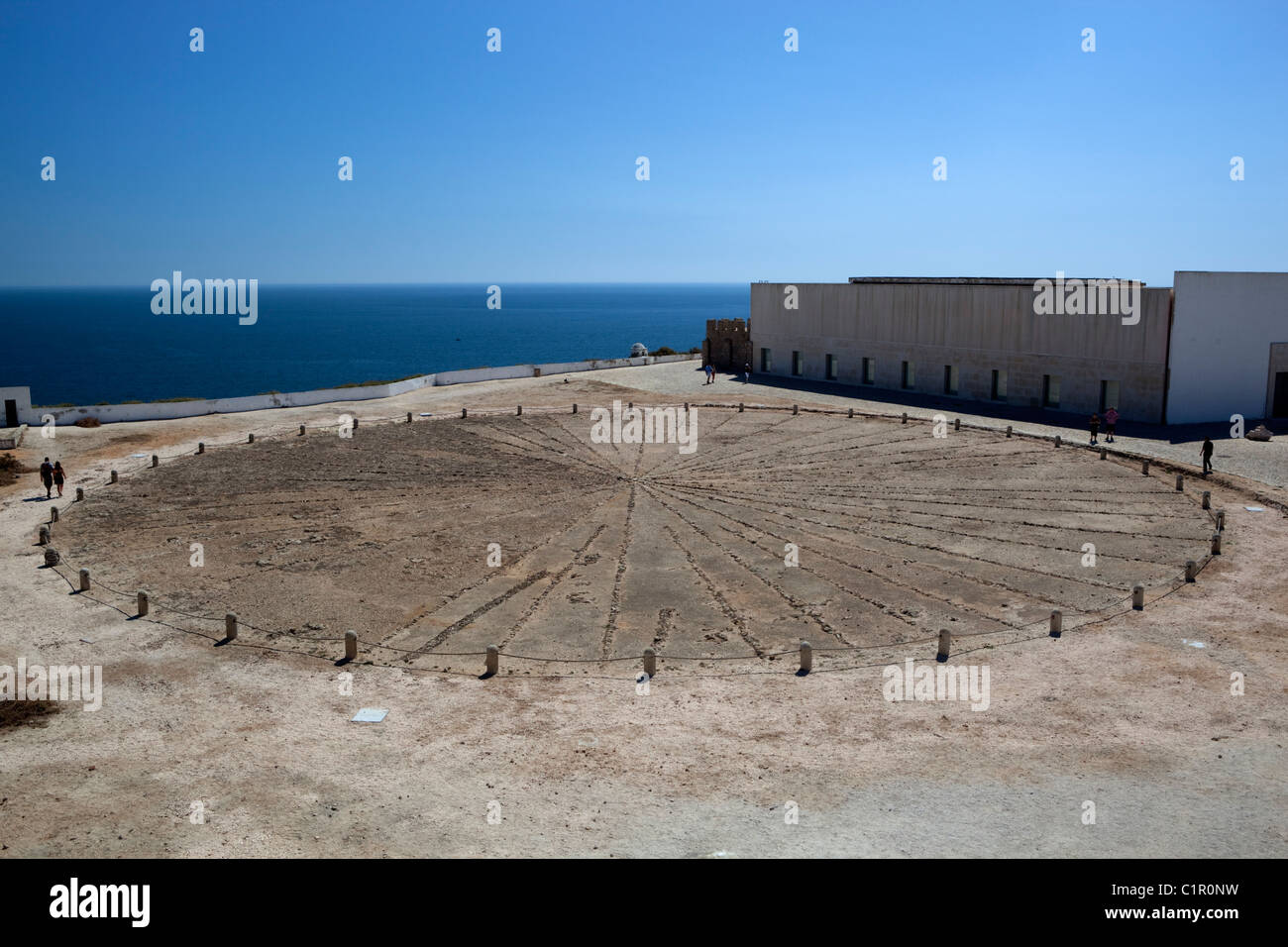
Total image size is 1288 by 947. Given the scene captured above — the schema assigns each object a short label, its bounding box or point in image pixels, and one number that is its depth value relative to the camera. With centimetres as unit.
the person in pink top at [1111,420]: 4097
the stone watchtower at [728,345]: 6825
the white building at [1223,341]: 4384
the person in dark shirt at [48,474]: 3325
